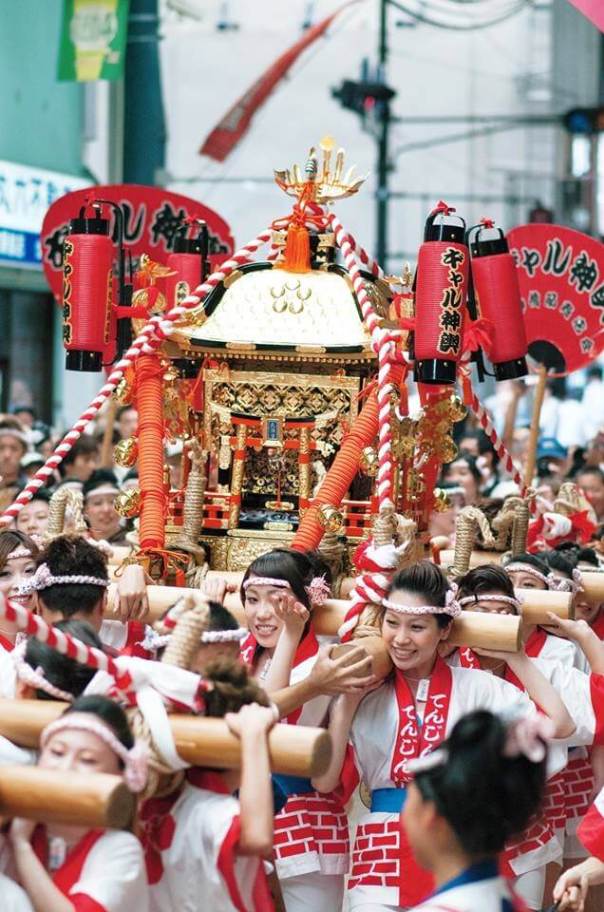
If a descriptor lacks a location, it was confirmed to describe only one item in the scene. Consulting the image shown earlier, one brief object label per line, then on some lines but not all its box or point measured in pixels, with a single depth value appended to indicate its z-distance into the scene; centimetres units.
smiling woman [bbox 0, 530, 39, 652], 597
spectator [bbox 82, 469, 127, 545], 857
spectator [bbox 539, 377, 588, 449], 1592
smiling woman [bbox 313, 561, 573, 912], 511
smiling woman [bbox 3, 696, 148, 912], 380
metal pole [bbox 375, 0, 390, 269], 1864
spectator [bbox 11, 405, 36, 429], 1458
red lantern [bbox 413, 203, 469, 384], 690
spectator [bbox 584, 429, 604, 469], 1218
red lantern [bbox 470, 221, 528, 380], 735
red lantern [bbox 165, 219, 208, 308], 815
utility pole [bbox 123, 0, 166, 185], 2108
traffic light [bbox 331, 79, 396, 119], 1889
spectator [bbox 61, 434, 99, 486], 1129
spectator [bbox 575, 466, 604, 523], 1088
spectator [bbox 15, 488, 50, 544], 862
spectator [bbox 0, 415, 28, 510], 1093
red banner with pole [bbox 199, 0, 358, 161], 2098
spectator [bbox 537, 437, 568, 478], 1163
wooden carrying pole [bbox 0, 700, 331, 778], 405
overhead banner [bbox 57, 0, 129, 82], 1633
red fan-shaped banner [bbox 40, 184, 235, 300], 997
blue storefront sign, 1719
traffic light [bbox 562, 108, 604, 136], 2719
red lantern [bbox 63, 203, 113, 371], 736
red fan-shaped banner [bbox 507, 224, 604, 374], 981
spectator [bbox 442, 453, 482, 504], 1044
